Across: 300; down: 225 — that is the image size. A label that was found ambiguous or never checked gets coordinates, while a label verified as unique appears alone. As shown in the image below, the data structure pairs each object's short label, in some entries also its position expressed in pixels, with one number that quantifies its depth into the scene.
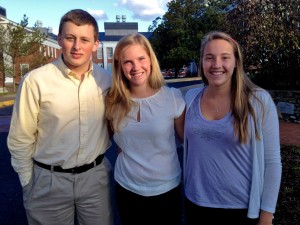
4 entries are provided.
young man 2.39
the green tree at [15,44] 23.56
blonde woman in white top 2.37
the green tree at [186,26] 35.97
